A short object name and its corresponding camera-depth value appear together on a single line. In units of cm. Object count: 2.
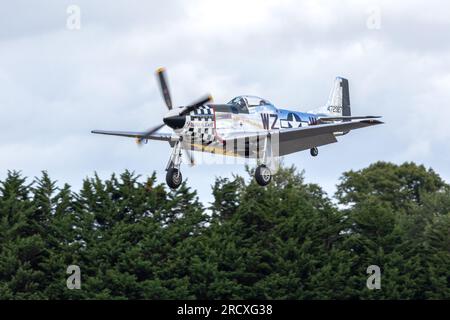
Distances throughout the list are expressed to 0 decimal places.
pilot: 4784
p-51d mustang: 4547
